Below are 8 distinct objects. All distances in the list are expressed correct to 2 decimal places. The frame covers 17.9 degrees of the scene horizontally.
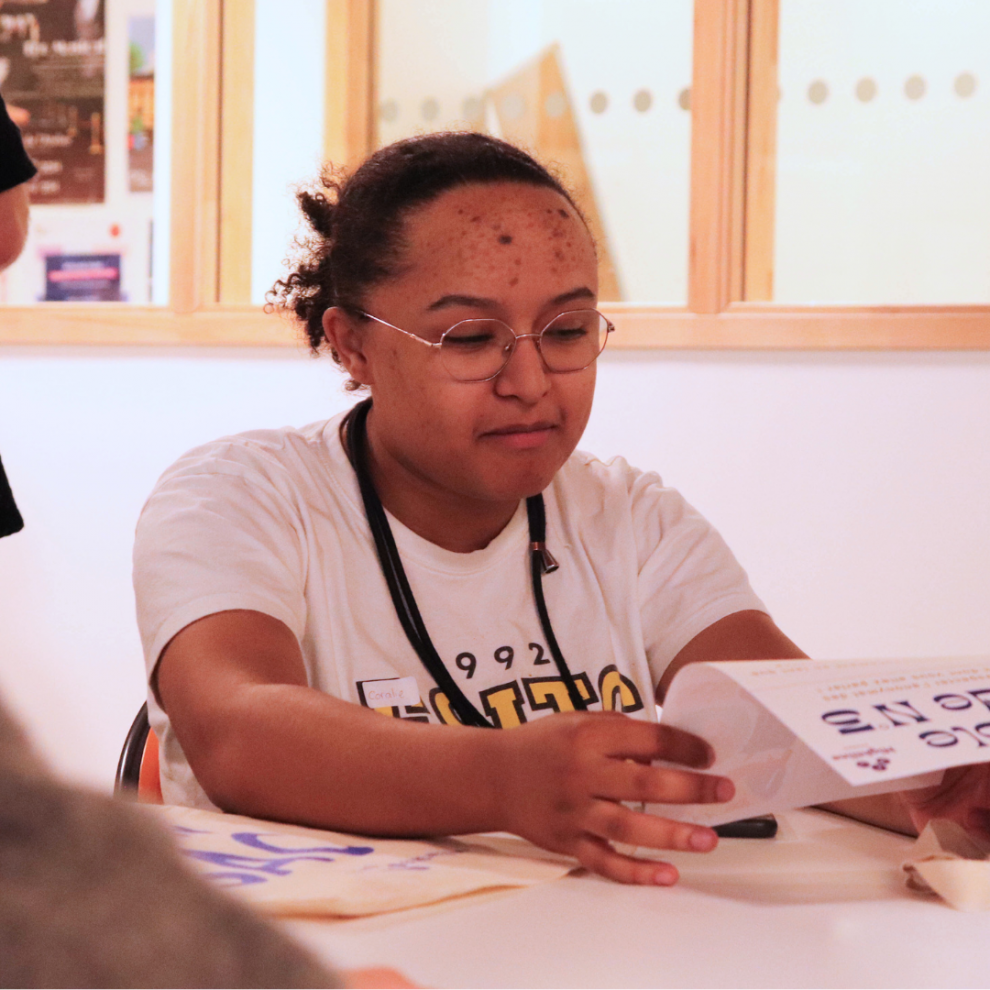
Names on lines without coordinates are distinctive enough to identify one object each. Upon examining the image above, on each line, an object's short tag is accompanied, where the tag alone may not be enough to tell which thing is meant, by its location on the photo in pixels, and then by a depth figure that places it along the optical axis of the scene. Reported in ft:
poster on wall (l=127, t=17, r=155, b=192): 10.13
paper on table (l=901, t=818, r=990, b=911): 4.86
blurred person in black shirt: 6.45
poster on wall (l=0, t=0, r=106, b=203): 10.27
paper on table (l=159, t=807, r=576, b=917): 4.73
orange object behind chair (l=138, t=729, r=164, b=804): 6.04
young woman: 5.59
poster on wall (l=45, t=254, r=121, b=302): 10.30
